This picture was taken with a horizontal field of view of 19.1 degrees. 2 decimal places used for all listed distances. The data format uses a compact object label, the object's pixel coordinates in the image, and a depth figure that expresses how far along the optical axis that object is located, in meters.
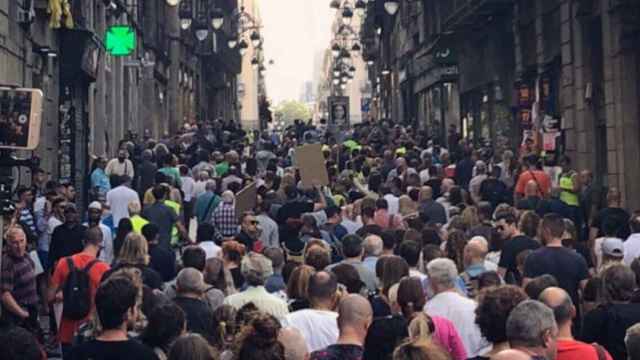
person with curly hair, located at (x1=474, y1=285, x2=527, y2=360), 10.25
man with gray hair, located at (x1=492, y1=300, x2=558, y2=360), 9.54
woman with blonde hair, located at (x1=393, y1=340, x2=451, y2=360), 8.22
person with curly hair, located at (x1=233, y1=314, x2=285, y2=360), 9.28
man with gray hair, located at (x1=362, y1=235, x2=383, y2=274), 16.41
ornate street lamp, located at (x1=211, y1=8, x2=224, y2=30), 53.80
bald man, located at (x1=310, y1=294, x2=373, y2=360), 10.98
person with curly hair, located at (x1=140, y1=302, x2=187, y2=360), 10.74
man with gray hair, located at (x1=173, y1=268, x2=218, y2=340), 13.22
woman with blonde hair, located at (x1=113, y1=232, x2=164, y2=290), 15.20
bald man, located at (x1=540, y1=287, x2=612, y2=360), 10.38
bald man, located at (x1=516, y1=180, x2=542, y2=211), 23.90
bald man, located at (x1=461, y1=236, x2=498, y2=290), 15.49
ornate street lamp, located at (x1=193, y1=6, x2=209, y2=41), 53.97
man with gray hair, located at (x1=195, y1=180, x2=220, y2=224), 26.33
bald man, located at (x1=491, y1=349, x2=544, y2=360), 8.58
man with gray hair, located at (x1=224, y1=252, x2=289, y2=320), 13.37
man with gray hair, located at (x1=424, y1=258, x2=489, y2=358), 12.57
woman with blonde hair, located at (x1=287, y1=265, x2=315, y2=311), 13.69
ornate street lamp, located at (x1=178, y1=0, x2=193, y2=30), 56.21
